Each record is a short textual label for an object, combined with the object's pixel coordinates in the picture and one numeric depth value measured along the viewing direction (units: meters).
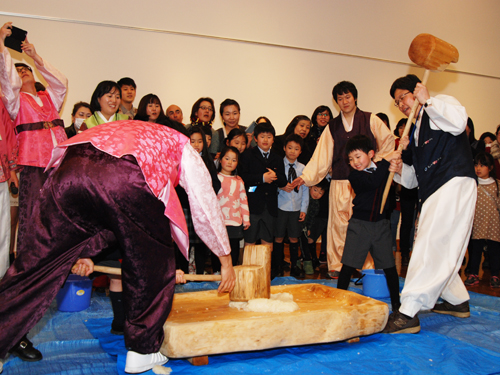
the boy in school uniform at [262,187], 4.18
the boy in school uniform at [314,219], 4.79
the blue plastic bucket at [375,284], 3.56
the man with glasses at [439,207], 2.64
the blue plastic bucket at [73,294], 2.94
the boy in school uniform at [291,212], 4.34
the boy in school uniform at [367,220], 2.98
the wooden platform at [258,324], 2.02
